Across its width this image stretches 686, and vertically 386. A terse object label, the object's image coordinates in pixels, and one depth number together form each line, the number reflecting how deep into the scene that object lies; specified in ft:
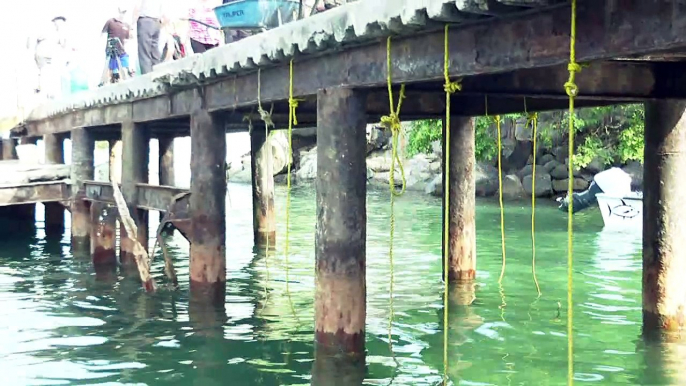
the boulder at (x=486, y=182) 91.20
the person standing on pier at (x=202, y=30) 39.83
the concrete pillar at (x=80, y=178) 44.62
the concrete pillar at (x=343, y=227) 22.24
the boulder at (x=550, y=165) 88.22
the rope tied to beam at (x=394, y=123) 21.61
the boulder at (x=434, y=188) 98.53
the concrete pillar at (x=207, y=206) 31.45
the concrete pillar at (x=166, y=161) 57.31
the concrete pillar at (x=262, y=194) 52.34
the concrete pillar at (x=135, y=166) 38.14
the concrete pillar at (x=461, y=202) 35.09
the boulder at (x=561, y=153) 88.84
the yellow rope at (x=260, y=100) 26.53
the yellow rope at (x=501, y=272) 35.27
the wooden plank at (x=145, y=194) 34.27
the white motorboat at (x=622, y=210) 60.75
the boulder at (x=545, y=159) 89.86
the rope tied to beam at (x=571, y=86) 14.87
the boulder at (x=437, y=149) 107.55
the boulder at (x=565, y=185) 86.74
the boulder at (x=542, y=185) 86.70
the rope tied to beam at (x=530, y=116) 30.56
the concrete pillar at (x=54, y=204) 53.26
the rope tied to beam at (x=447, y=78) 17.98
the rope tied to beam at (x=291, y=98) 24.38
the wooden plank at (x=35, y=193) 43.47
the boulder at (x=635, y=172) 77.46
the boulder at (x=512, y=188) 87.25
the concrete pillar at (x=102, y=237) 40.11
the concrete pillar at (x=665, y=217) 25.57
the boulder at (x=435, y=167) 108.37
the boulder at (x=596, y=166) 84.89
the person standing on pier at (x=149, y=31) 37.96
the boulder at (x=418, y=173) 108.17
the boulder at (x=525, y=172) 90.21
